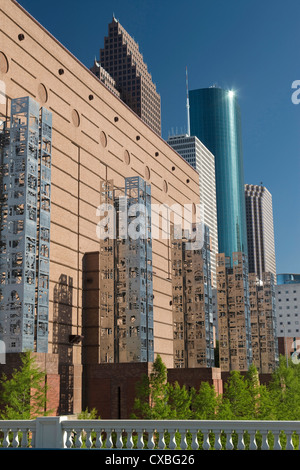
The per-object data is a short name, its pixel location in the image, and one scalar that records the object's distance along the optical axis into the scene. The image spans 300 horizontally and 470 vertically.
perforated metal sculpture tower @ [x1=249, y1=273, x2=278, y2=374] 97.19
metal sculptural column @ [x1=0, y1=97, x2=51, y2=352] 38.75
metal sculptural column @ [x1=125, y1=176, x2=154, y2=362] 51.06
